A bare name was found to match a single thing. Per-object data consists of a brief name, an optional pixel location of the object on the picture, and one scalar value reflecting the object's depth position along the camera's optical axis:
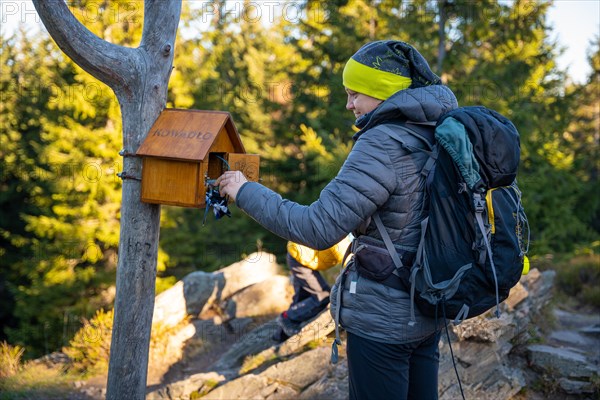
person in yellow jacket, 5.54
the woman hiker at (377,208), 2.11
